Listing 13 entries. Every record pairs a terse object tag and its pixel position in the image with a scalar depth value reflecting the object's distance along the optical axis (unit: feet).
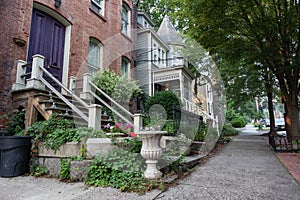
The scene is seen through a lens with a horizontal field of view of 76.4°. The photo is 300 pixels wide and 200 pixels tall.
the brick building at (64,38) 15.49
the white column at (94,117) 12.97
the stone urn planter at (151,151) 9.11
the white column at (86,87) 19.42
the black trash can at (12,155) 10.69
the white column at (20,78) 15.53
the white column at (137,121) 16.35
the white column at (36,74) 14.98
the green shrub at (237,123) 75.56
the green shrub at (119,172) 8.53
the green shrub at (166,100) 24.48
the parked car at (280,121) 81.97
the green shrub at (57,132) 10.84
